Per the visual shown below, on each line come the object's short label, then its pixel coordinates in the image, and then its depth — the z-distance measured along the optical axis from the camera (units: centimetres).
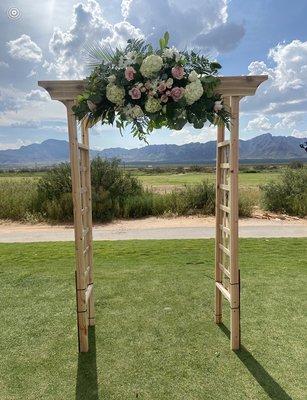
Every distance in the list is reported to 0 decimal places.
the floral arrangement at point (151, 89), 326
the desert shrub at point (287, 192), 1414
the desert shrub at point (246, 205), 1352
